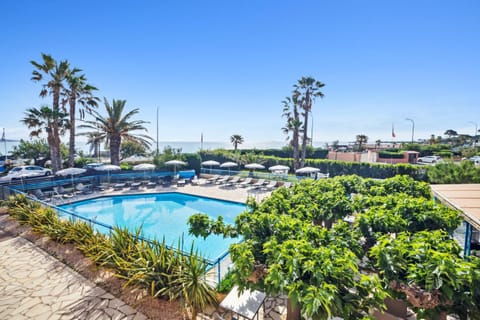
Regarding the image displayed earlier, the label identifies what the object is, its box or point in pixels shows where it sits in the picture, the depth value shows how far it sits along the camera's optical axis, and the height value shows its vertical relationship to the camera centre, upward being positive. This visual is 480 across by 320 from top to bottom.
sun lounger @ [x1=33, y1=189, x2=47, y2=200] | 13.88 -3.42
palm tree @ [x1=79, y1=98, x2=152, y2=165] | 20.33 +1.96
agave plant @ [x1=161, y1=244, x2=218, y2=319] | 4.33 -3.03
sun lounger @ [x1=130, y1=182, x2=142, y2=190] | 17.98 -3.41
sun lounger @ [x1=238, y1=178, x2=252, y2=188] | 19.23 -3.23
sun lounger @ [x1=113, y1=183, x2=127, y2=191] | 17.59 -3.43
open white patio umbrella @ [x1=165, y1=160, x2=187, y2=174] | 19.25 -1.88
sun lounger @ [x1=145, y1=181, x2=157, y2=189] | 18.70 -3.52
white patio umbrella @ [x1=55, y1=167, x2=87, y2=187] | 14.62 -1.97
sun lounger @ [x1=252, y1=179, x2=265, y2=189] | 18.41 -3.17
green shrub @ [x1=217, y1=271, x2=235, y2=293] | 5.13 -3.41
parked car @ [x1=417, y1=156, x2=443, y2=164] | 29.64 -0.95
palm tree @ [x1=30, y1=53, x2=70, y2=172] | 16.69 +5.06
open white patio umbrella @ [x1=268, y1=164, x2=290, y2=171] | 18.19 -1.64
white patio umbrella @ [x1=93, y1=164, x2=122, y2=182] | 16.75 -1.83
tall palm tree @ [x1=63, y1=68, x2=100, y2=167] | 17.91 +4.22
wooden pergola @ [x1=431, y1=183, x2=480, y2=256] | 4.91 -1.33
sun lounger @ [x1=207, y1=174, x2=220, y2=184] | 20.75 -3.16
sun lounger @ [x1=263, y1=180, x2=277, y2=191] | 18.07 -3.23
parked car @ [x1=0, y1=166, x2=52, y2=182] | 12.79 -2.24
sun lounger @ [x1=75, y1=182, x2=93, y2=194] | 16.17 -3.47
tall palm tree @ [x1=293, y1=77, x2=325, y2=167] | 23.53 +6.38
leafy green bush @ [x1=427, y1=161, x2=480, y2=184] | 12.06 -1.17
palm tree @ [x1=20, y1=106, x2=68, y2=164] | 16.41 +1.88
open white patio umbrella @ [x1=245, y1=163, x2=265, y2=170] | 19.23 -1.59
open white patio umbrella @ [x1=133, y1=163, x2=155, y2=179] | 18.12 -1.82
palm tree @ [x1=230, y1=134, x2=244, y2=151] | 33.34 +1.46
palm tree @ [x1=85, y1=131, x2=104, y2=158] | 20.72 +0.76
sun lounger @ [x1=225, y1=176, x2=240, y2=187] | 19.62 -3.24
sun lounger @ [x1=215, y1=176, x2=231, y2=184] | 20.50 -3.15
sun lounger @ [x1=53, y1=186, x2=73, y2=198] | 14.60 -3.54
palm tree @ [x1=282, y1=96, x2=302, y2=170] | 23.80 +3.27
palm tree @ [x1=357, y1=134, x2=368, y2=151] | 41.80 +2.33
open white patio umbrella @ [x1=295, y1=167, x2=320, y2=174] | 17.25 -1.63
